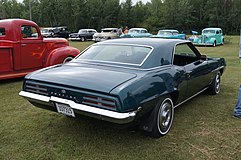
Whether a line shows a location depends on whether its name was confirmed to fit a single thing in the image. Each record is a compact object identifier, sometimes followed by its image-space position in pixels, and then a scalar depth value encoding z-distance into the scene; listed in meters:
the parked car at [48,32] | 28.92
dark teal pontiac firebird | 2.79
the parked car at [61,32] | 30.66
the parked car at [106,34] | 25.48
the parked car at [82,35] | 28.46
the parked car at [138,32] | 23.75
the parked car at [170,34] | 21.89
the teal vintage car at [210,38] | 20.20
